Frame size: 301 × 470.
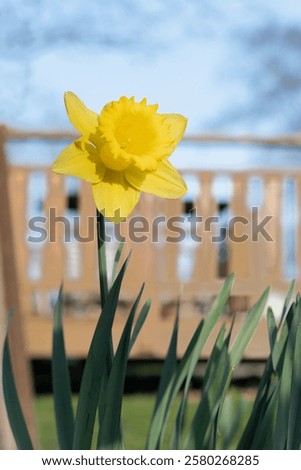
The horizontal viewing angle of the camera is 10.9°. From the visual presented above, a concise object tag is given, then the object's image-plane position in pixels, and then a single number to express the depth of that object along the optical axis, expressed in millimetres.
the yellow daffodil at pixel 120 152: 921
